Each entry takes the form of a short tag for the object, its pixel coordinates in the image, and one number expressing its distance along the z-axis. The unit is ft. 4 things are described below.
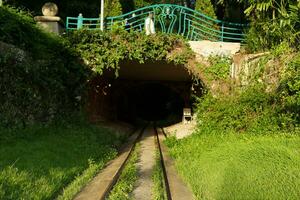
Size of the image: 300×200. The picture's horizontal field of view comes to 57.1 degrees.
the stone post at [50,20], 29.29
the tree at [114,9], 37.84
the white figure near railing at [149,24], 30.58
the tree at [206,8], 36.36
